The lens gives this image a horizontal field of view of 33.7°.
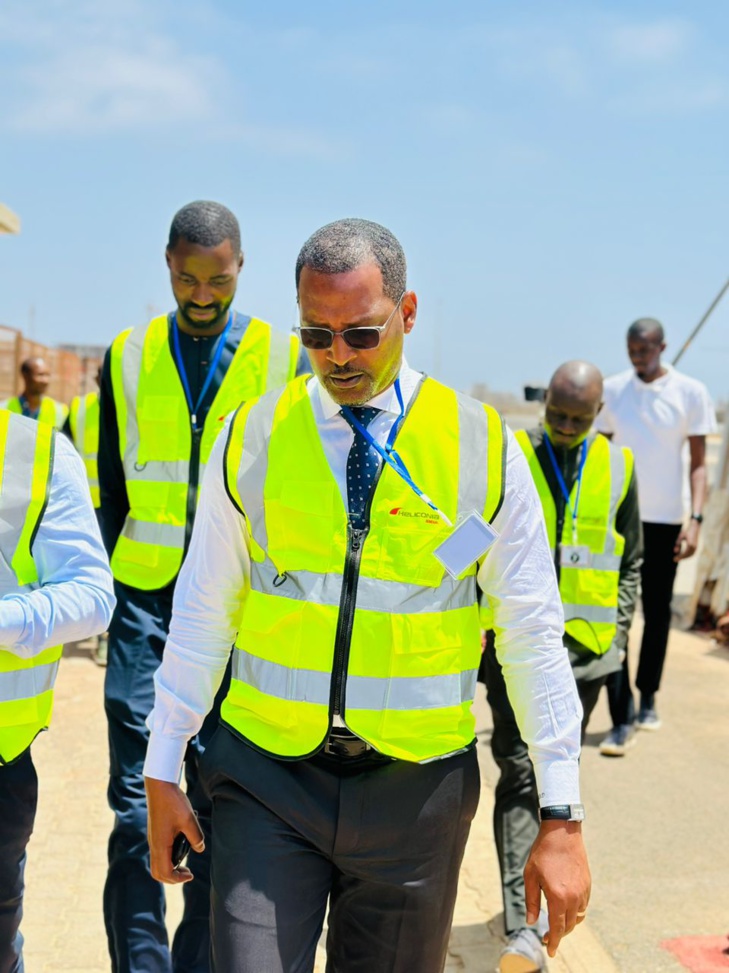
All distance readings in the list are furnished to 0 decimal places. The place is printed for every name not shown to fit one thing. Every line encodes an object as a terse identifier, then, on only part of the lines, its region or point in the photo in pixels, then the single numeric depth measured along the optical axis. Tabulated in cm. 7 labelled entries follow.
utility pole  1041
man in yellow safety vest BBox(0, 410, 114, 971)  292
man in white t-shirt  742
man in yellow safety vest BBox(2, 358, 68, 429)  952
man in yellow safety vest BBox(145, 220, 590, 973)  258
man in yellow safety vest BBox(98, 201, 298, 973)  383
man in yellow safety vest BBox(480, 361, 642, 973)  479
